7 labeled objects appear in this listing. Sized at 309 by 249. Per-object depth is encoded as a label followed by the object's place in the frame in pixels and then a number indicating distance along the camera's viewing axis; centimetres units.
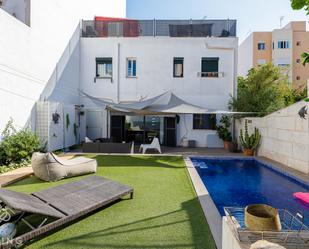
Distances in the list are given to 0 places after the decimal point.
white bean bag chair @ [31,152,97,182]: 845
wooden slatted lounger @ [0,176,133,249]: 428
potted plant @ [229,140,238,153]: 1638
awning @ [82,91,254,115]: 1421
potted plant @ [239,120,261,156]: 1469
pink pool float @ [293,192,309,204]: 465
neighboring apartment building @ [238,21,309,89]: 4266
